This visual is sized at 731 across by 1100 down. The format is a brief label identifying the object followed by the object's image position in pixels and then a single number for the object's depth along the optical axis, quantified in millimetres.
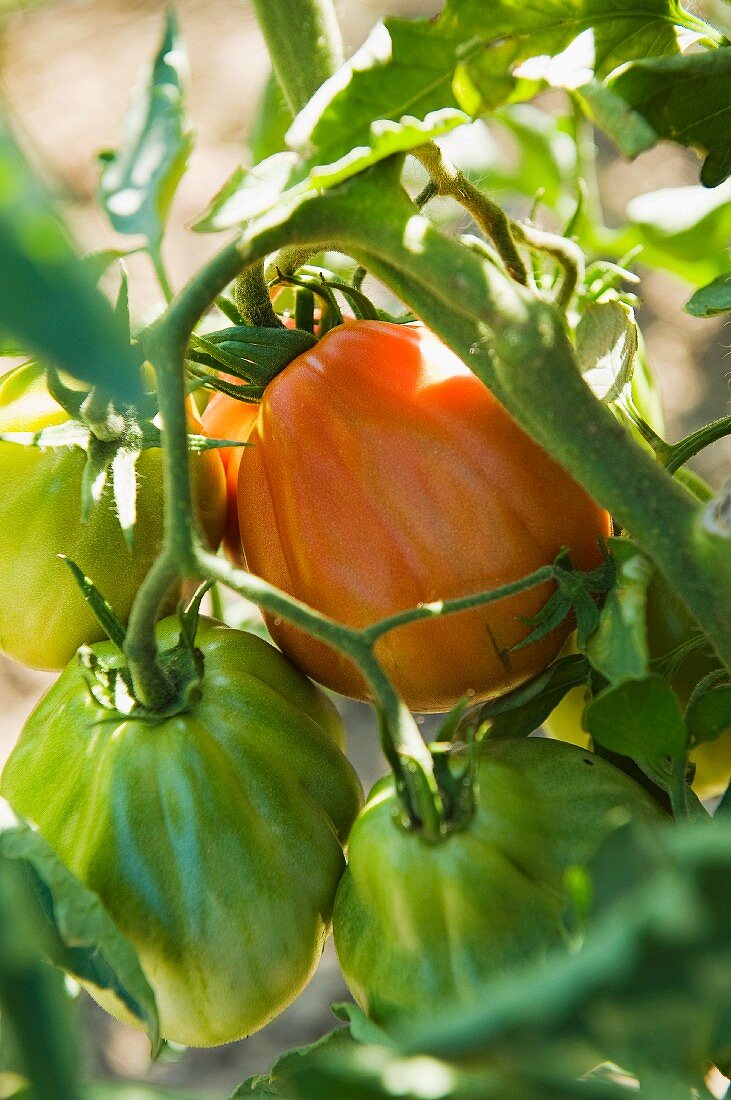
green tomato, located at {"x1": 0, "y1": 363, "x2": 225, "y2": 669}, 427
